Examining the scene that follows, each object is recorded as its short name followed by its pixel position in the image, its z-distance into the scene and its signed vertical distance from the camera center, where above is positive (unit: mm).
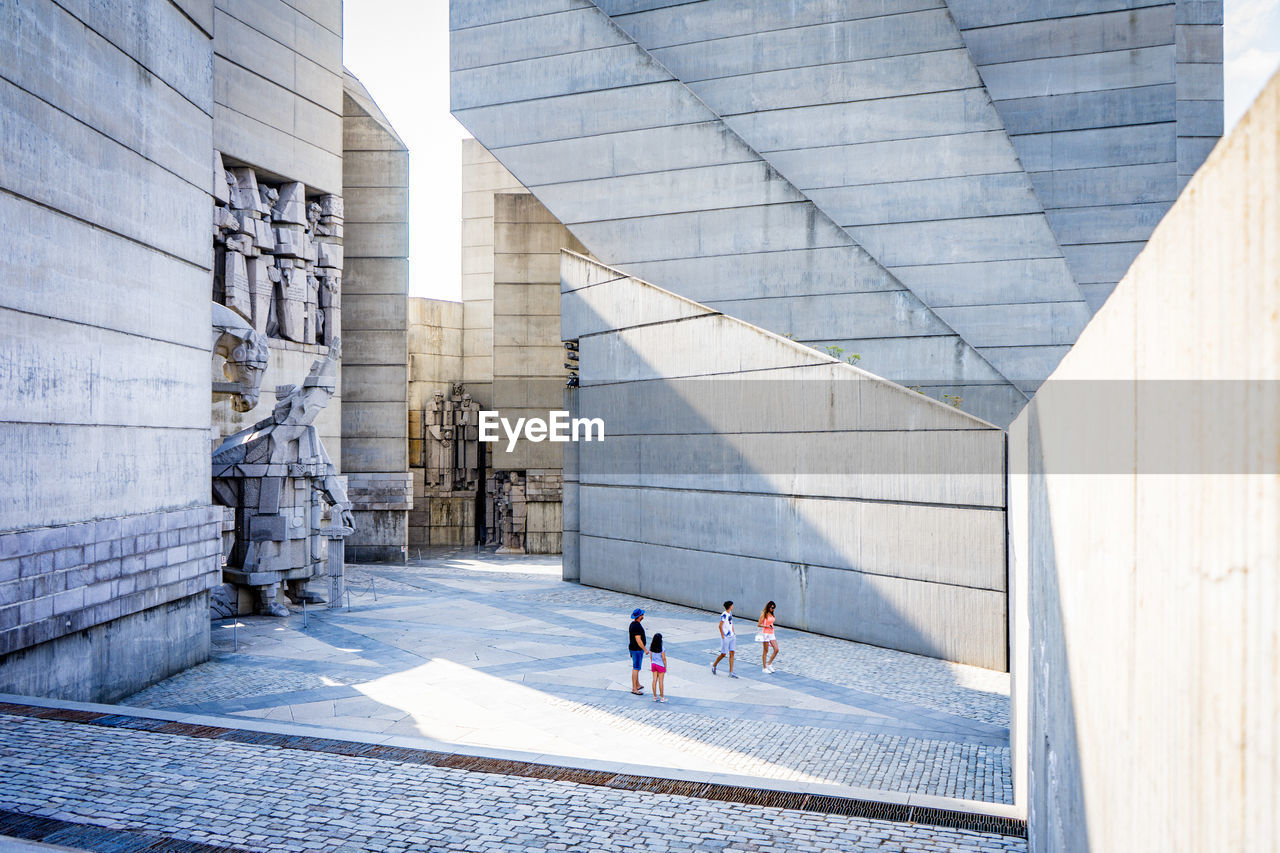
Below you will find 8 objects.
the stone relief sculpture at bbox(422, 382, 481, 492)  37844 -217
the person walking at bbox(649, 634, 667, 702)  12602 -2848
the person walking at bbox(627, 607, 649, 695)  13125 -2750
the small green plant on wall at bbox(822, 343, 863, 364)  22342 +1916
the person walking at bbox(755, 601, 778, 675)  14297 -2813
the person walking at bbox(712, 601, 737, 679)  14023 -2774
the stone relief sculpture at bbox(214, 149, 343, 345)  24938 +4775
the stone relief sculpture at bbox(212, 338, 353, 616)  20047 -1140
